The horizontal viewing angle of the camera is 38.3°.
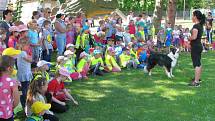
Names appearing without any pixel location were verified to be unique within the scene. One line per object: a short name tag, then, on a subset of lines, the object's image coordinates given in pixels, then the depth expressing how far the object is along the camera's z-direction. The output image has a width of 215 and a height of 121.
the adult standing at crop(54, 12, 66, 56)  9.28
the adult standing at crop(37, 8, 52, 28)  8.98
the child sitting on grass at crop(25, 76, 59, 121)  5.09
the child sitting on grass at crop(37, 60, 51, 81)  6.35
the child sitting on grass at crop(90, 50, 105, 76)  9.54
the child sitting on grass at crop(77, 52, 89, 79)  9.02
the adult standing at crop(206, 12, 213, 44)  15.64
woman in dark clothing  8.08
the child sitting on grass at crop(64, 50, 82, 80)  8.58
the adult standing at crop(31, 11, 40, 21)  8.88
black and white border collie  9.24
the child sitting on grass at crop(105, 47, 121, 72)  10.03
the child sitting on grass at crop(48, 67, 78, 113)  6.15
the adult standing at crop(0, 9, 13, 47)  6.81
